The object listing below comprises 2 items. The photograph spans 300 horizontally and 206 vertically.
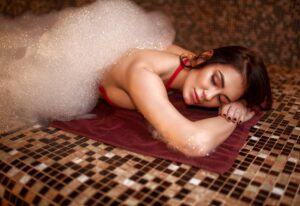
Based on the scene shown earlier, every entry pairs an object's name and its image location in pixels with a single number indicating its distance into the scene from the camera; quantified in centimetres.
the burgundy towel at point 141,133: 151
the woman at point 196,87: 152
